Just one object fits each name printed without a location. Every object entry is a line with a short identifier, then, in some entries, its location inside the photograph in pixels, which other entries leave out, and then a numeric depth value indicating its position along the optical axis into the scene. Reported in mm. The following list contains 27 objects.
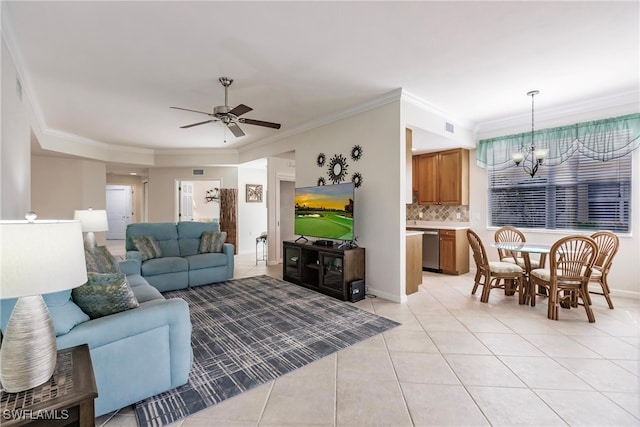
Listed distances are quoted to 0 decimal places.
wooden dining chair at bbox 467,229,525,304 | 3803
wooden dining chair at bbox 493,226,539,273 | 4379
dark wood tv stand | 4027
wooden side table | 1059
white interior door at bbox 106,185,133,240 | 11125
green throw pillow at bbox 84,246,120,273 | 2804
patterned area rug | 1998
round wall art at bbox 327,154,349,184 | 4547
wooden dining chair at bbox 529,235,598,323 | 3205
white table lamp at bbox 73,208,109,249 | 3844
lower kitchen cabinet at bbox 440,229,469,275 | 5395
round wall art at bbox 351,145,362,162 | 4305
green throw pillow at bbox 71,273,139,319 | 1876
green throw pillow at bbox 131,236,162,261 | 4555
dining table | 3589
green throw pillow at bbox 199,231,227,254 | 5117
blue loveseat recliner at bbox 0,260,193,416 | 1651
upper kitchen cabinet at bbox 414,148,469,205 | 5562
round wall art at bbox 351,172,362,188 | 4312
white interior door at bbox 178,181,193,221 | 8117
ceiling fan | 3207
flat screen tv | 4112
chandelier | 3920
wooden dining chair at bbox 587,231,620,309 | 3484
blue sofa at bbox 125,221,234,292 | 4398
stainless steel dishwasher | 5648
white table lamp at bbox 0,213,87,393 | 1059
